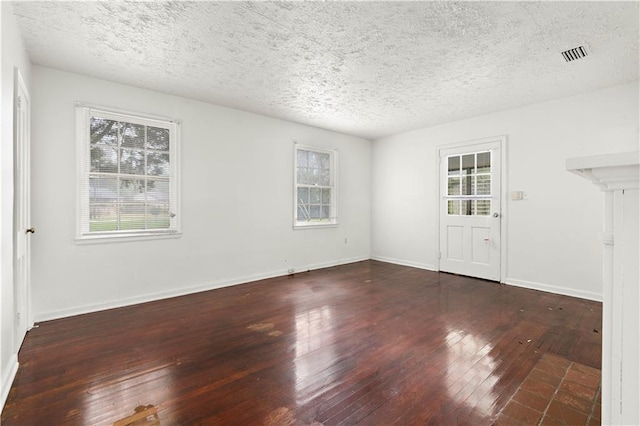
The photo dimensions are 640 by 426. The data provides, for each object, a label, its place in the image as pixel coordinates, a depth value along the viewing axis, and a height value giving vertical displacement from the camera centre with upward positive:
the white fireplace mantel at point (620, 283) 0.78 -0.19
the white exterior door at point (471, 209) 4.73 +0.02
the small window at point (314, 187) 5.45 +0.44
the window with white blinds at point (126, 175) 3.39 +0.43
